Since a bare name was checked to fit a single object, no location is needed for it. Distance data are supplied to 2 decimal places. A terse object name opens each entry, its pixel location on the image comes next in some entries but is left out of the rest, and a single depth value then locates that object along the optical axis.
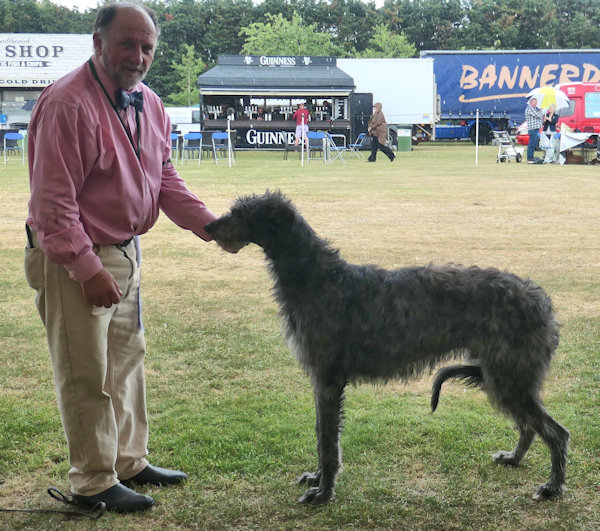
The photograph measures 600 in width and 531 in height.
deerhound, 3.33
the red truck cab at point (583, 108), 31.44
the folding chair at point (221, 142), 28.88
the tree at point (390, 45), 69.31
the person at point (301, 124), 27.35
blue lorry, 39.50
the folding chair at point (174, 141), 27.73
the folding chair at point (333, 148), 26.81
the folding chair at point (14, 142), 29.33
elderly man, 2.79
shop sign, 44.53
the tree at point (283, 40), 60.00
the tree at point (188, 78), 64.25
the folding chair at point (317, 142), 26.50
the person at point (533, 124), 26.21
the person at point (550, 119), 25.27
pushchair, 26.86
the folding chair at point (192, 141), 28.28
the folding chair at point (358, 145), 30.94
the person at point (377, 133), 27.48
